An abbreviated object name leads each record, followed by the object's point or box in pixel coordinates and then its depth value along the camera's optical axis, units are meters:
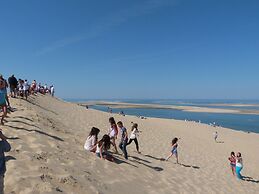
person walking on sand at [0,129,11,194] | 2.26
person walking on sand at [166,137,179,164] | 10.28
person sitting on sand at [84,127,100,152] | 7.74
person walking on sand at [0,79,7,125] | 7.52
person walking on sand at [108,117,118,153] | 8.66
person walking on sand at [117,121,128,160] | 8.39
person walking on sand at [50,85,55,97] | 32.09
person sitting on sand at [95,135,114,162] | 7.44
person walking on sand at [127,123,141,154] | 10.08
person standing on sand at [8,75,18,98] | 13.78
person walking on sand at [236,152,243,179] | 9.81
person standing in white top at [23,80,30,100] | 15.94
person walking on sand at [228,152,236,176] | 10.35
